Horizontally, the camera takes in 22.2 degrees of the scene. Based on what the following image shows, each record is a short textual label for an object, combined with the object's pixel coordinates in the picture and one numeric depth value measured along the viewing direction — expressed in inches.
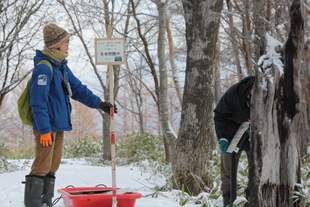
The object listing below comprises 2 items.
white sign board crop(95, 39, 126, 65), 300.5
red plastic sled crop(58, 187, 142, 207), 266.2
